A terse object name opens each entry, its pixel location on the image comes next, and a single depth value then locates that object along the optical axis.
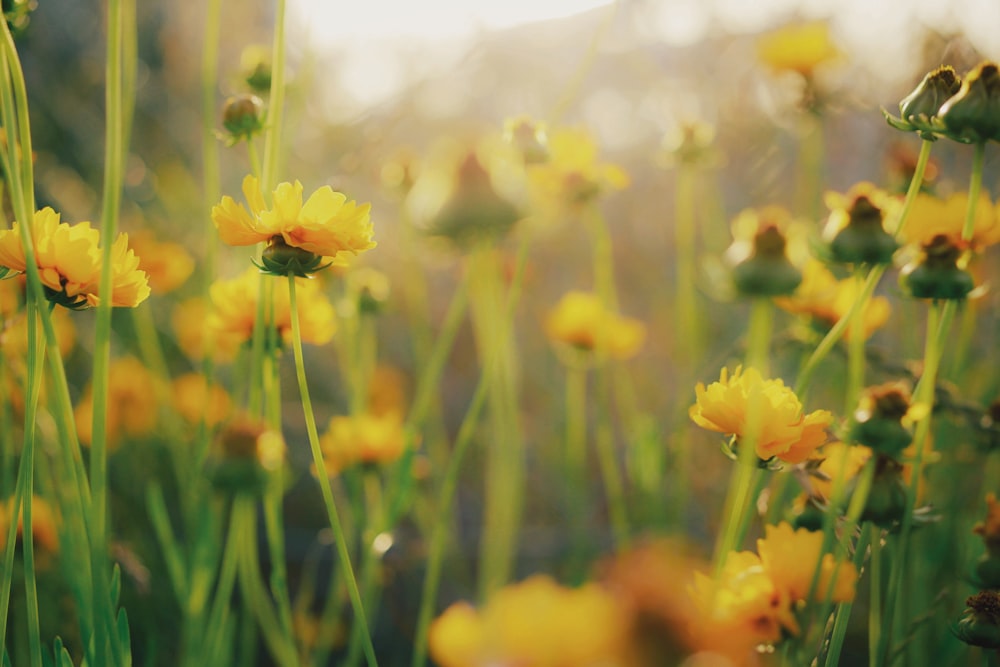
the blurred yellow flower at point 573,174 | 0.83
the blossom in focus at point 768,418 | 0.43
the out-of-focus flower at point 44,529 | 0.76
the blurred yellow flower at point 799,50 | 1.07
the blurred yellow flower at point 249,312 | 0.64
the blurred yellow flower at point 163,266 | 0.93
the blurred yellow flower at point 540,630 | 0.22
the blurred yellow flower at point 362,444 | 0.84
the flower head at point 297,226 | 0.45
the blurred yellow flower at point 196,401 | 1.02
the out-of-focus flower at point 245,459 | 0.60
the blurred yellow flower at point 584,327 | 0.98
